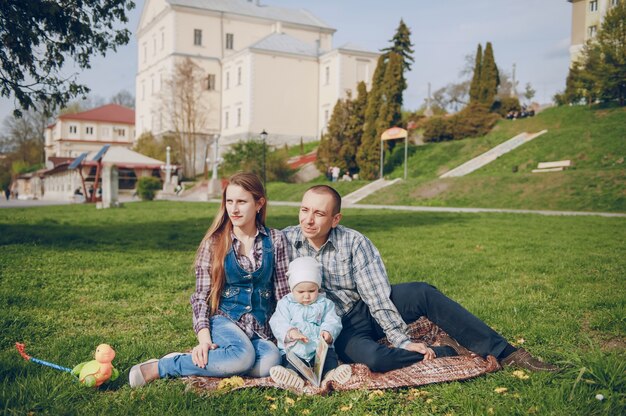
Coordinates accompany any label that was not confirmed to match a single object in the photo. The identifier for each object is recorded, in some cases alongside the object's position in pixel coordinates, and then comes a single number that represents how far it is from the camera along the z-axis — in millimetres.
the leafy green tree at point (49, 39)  8562
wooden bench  24953
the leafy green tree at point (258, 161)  38438
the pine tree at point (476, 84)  43844
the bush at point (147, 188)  31953
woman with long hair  3600
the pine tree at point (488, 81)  42969
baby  3547
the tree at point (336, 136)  34875
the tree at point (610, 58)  25984
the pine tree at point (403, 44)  44156
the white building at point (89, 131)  79812
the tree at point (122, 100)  100438
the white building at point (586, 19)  25266
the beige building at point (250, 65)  52156
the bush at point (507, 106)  41344
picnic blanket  3344
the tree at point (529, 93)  64812
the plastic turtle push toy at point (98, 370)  3248
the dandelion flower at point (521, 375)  3404
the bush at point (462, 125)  35812
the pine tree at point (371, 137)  33094
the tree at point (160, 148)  51781
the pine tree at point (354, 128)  34469
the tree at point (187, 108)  51969
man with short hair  3619
